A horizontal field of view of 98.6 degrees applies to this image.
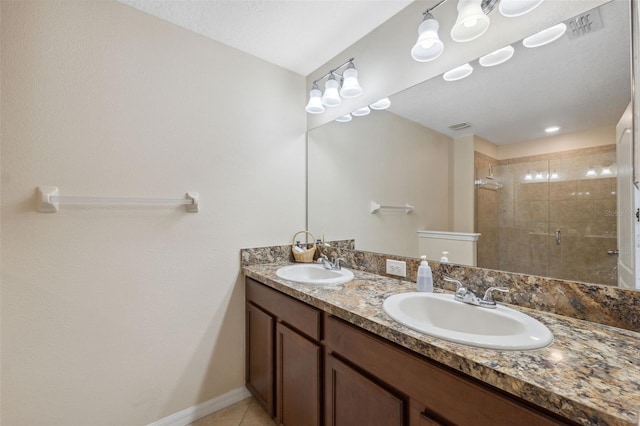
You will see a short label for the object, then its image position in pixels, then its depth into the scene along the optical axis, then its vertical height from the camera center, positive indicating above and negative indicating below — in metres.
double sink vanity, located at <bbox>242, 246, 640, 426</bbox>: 0.61 -0.40
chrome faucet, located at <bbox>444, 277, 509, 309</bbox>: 1.06 -0.33
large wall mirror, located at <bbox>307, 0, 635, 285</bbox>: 0.94 +0.26
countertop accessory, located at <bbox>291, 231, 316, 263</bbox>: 2.04 -0.29
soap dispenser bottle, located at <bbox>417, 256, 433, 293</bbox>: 1.28 -0.30
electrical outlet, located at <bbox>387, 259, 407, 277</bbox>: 1.53 -0.29
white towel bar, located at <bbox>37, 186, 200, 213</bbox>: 1.27 +0.07
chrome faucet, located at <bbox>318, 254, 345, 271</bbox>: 1.81 -0.33
